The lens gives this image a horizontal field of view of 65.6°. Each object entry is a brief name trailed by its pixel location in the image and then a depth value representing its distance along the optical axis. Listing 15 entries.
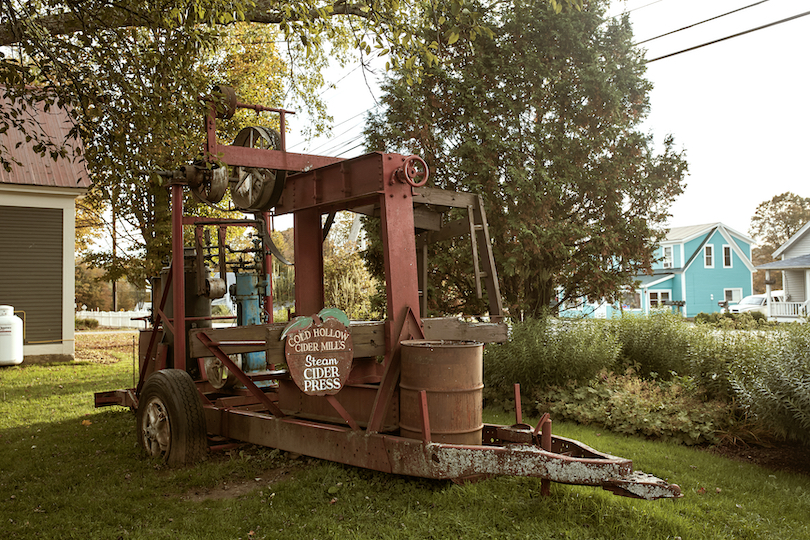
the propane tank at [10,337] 13.75
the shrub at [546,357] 8.42
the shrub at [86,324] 31.48
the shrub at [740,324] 8.70
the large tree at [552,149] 10.23
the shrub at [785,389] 5.63
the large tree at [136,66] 5.90
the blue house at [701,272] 35.78
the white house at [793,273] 26.72
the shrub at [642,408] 6.76
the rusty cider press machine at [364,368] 4.69
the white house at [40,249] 14.82
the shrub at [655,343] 8.68
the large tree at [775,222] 50.06
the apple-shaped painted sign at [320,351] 4.93
